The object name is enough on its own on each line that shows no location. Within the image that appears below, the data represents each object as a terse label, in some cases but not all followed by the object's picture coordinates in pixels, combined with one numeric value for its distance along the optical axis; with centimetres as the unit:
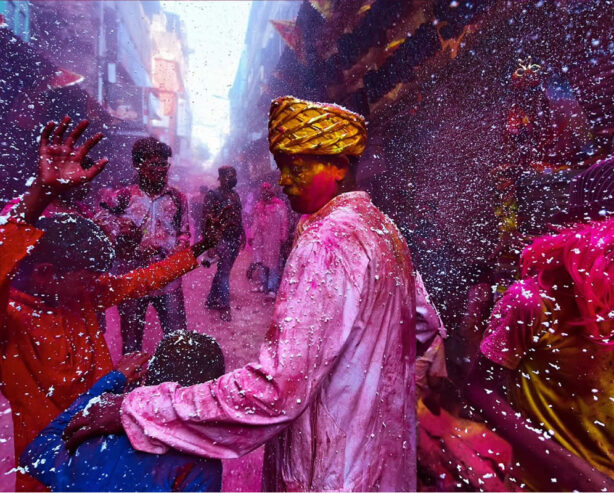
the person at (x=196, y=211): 1079
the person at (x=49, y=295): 131
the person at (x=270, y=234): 677
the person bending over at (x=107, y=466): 82
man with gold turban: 86
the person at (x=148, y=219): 348
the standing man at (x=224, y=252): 567
